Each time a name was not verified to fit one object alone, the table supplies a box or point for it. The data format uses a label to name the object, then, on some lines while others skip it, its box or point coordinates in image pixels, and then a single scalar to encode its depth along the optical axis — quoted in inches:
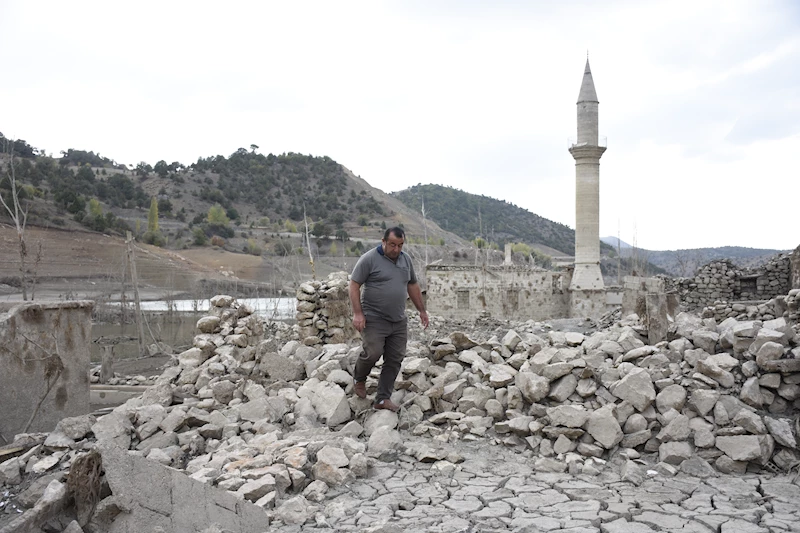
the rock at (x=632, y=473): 168.6
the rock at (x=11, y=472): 170.4
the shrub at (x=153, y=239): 1673.2
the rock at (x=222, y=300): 310.7
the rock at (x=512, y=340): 251.7
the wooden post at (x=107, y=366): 522.9
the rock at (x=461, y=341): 251.0
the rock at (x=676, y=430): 187.3
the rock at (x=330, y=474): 169.2
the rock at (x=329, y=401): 218.2
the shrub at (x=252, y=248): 1866.9
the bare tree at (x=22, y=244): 565.1
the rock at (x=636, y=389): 197.9
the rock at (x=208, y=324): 301.0
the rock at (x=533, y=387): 209.2
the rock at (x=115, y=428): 204.4
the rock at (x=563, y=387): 208.7
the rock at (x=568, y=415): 195.0
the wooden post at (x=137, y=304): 695.7
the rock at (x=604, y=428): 189.8
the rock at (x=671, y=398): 196.2
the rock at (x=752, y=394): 192.7
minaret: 1175.0
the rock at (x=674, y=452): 179.2
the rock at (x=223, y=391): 242.8
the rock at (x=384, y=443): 189.6
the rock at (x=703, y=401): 192.4
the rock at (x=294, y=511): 148.3
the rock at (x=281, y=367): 259.8
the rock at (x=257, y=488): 155.0
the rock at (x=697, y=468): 173.3
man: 212.4
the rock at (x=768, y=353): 194.7
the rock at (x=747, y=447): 174.9
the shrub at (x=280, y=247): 1873.8
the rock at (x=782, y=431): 177.0
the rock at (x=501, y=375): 223.6
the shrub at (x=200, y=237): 1855.3
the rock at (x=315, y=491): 160.7
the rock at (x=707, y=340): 220.4
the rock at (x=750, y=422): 181.0
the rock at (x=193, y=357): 280.8
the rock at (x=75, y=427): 198.2
